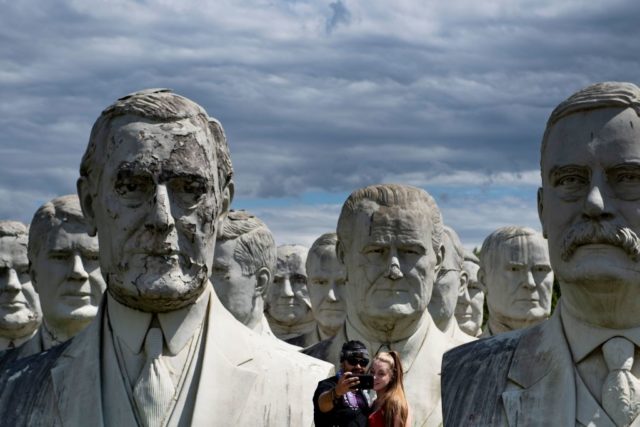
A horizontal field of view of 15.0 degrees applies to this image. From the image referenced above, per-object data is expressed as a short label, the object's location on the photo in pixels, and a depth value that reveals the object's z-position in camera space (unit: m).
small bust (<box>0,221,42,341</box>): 20.45
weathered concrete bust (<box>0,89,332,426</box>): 12.20
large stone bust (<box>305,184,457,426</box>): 16.23
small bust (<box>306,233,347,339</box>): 22.58
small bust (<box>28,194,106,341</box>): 16.75
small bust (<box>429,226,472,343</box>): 20.81
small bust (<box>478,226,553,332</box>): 21.98
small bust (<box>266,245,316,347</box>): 25.45
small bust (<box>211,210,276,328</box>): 19.81
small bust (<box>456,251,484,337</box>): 25.81
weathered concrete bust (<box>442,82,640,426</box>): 11.80
